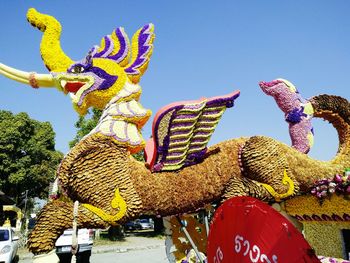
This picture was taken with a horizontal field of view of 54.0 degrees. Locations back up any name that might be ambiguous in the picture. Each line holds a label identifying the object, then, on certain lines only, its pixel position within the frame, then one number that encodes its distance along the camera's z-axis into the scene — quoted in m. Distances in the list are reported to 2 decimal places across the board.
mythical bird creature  4.05
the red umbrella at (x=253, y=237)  1.29
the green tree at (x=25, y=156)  23.47
